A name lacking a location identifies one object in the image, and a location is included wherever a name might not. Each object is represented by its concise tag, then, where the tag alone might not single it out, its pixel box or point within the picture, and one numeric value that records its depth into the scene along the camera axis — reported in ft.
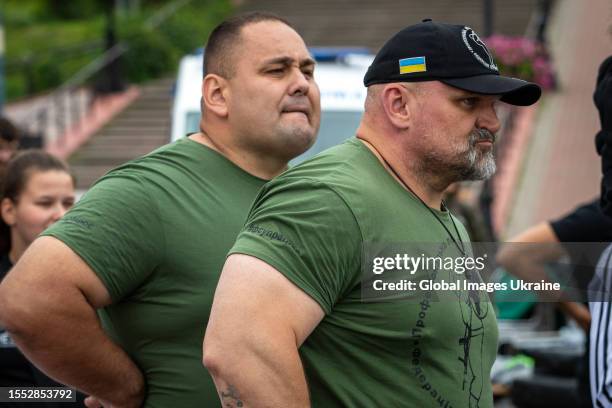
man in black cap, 15.70
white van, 42.76
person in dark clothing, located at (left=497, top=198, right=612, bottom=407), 29.94
